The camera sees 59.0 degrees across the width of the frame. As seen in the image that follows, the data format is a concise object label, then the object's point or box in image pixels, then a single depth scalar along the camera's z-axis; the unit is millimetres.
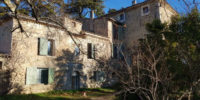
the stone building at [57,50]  12456
